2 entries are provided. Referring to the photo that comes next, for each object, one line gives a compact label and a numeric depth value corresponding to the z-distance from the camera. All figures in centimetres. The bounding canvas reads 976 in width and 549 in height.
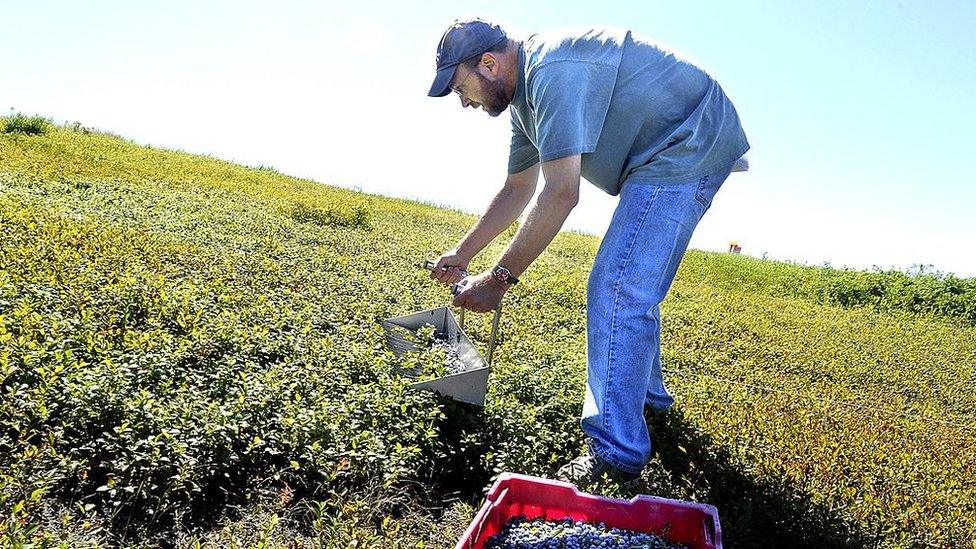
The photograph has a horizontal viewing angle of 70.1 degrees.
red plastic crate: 230
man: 275
